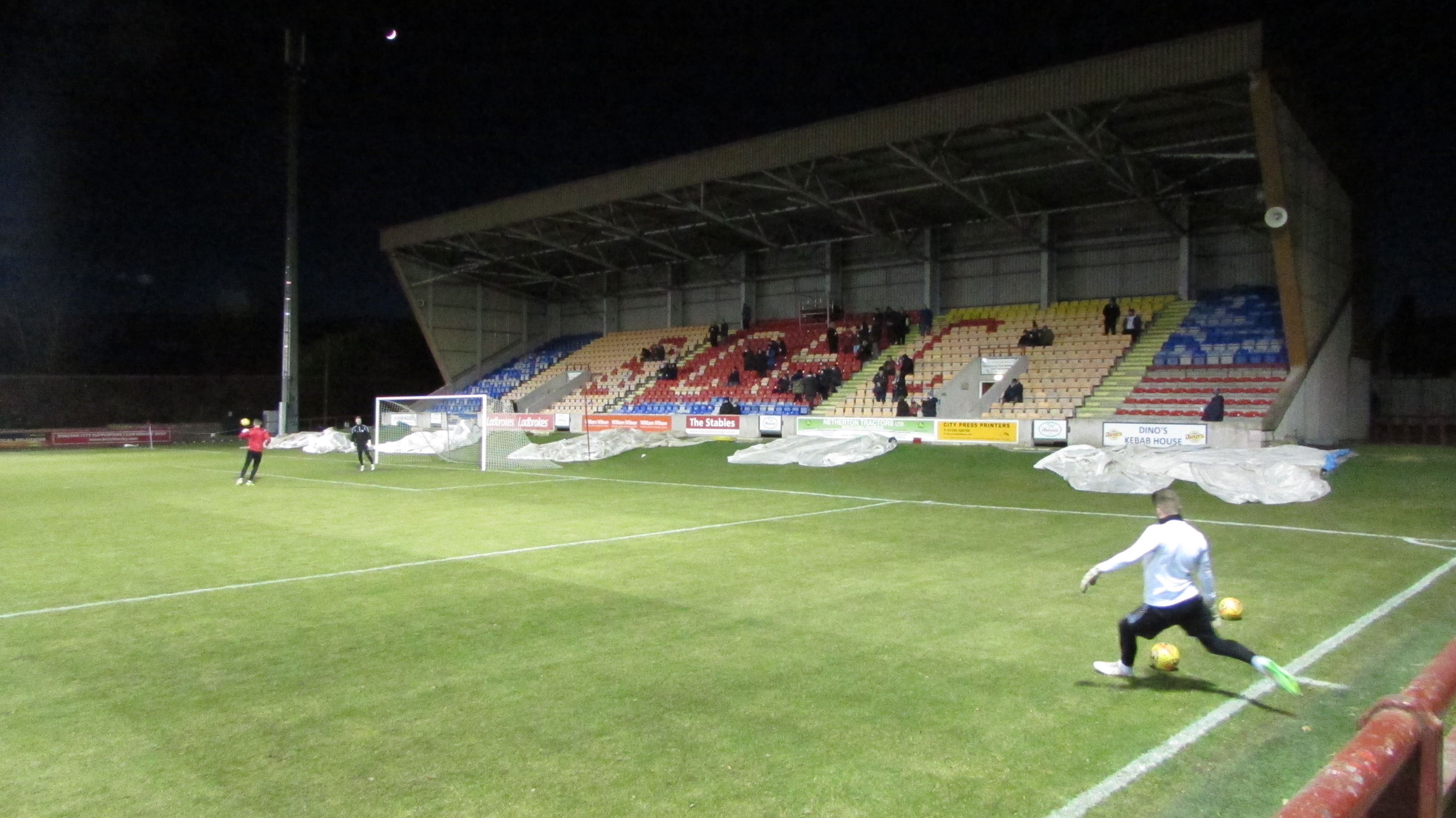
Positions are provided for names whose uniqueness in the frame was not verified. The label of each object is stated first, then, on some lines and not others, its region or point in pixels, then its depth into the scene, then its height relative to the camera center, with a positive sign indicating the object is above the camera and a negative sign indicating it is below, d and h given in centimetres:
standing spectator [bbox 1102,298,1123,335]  2848 +321
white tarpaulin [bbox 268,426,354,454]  3253 -112
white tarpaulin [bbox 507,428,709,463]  2592 -96
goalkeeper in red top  2034 -71
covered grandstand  2233 +651
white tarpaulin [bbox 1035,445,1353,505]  1546 -96
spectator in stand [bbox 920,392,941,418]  2684 +26
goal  2545 -66
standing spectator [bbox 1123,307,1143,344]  2781 +289
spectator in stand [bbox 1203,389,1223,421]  2161 +23
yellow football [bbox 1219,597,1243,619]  664 -141
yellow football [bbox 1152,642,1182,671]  588 -156
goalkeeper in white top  566 -104
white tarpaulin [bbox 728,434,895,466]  2306 -93
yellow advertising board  2450 -40
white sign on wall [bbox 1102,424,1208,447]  2114 -40
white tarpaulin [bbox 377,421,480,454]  2738 -84
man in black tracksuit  2492 -69
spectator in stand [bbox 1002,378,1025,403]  2623 +69
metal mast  3653 +490
